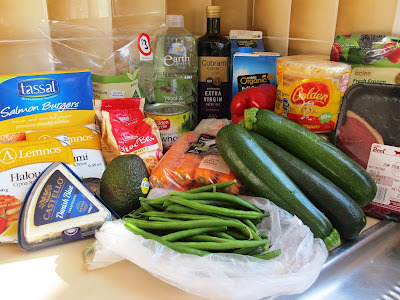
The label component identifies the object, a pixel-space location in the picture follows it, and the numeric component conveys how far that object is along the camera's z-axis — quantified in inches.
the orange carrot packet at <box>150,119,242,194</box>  32.9
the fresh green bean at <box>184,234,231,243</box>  26.0
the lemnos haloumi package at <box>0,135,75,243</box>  29.3
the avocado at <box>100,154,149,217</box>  31.5
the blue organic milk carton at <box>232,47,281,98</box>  44.1
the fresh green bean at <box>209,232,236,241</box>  26.5
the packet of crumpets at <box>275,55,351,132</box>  34.9
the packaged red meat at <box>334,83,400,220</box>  32.2
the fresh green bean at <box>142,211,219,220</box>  27.2
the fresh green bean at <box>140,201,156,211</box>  29.4
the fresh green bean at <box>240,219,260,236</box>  27.3
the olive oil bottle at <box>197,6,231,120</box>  45.8
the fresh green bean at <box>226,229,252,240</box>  26.8
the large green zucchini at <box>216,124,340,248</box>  29.1
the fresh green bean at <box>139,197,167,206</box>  28.8
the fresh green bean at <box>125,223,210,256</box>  25.0
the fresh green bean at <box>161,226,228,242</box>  26.0
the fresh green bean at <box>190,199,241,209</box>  28.9
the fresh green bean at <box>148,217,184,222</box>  27.3
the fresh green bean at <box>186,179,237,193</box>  29.9
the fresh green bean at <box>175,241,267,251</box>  25.2
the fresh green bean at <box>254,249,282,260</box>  25.2
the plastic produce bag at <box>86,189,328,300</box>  23.0
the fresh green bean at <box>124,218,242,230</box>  26.5
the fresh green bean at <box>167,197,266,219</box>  27.4
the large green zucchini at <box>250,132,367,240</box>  30.1
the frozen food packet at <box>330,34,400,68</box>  33.5
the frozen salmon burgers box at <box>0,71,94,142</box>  34.8
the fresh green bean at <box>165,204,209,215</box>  27.9
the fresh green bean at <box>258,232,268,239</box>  27.3
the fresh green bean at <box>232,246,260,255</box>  25.7
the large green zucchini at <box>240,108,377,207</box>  32.0
